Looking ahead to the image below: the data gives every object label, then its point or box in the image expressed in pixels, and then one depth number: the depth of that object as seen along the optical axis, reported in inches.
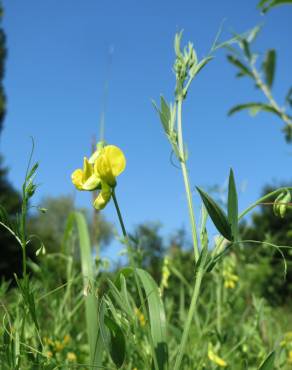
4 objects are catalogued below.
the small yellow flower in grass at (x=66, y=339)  10.6
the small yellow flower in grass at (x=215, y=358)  8.2
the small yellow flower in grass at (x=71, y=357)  11.3
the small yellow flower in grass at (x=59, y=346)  9.2
